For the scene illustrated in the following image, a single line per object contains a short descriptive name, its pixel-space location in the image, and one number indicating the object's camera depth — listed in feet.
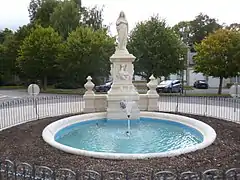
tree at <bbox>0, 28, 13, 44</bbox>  171.89
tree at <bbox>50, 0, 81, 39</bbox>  130.52
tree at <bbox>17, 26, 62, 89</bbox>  103.55
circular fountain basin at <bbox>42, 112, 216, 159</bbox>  28.57
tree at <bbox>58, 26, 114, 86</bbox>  96.84
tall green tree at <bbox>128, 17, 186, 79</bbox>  89.97
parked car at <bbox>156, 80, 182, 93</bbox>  102.74
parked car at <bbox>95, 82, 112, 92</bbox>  103.40
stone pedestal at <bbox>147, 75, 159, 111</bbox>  52.19
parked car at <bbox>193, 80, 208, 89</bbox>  136.46
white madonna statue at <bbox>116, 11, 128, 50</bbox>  46.93
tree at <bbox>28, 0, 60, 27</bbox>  148.05
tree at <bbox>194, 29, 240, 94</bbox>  85.66
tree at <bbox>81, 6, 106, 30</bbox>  143.54
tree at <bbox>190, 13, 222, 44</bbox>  198.90
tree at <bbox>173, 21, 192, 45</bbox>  205.25
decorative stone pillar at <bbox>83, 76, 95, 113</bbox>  50.55
